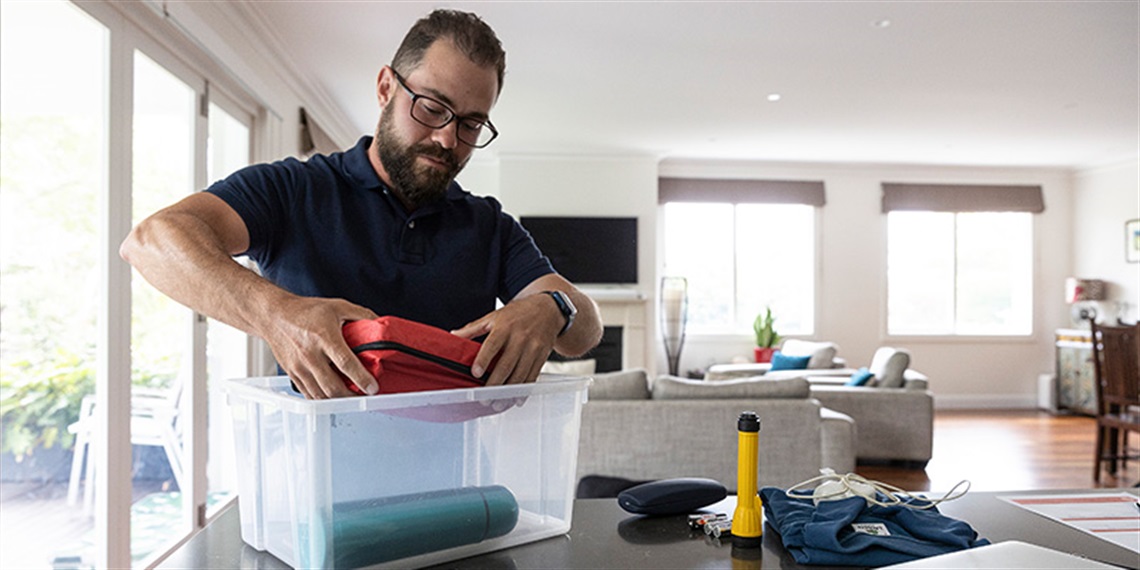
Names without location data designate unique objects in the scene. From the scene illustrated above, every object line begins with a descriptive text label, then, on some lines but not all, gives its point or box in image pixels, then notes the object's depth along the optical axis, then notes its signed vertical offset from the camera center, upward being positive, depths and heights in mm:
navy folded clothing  955 -274
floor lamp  8078 -217
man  1199 +126
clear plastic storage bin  823 -182
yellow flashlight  1020 -238
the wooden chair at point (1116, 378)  4781 -447
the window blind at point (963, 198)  8531 +1047
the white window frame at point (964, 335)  8547 -226
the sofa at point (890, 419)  5305 -751
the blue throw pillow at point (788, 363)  6980 -519
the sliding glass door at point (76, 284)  2418 +49
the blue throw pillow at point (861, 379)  5648 -525
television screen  7758 +505
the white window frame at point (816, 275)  8469 +259
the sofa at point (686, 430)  3760 -586
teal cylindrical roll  841 -235
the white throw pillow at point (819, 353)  6953 -438
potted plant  8109 -353
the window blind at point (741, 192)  8336 +1088
